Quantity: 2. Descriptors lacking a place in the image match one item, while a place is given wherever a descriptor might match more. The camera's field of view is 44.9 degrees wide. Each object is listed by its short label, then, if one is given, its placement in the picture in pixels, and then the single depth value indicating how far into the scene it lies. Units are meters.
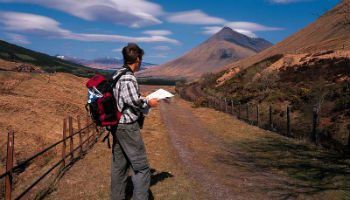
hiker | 6.43
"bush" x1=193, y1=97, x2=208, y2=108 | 43.69
